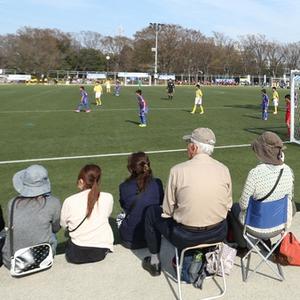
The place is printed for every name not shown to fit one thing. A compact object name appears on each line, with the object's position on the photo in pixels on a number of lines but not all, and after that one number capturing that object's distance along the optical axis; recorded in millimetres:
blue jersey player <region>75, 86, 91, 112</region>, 26281
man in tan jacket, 4145
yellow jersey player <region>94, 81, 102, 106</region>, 30766
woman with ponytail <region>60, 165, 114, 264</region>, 4855
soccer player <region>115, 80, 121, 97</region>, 45128
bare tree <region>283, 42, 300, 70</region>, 131500
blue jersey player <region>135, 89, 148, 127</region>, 19248
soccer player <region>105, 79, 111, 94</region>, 50319
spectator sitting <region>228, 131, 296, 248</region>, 4395
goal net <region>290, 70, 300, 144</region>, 15716
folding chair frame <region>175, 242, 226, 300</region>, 4164
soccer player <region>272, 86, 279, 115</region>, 26238
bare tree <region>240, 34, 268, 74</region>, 128000
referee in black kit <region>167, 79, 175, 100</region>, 39669
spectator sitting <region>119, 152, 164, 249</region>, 5164
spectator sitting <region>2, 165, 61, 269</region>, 4645
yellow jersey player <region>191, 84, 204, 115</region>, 26219
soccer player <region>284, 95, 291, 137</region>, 16750
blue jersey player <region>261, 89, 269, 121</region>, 22391
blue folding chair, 4359
